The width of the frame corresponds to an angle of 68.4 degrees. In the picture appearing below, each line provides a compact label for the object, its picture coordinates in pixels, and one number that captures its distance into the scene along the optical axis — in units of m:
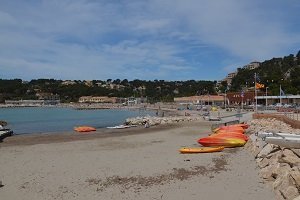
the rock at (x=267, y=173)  8.21
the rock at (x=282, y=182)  6.67
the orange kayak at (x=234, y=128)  18.32
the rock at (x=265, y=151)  9.98
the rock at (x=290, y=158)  7.76
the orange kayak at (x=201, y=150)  12.61
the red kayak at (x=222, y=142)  13.78
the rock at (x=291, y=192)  6.23
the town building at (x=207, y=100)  76.46
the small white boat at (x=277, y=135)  10.17
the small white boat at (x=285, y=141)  9.61
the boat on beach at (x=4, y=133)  21.35
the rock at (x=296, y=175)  6.37
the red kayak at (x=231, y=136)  14.82
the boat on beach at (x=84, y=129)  25.38
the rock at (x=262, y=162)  9.31
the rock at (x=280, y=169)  7.53
